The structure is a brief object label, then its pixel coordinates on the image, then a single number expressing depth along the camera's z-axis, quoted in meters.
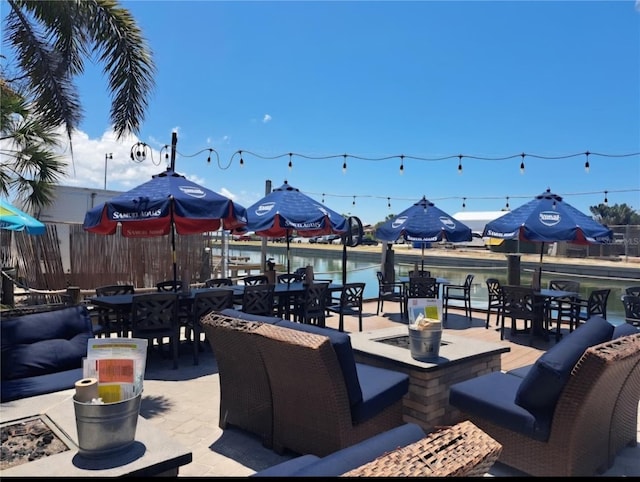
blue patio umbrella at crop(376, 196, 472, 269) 7.65
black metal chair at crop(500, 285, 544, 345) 5.91
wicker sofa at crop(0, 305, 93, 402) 3.07
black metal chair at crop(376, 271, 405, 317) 8.12
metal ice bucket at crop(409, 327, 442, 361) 3.11
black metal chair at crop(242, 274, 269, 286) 6.89
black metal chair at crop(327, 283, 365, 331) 6.43
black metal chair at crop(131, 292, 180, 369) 4.54
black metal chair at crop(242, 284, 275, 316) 5.38
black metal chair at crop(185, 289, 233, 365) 4.88
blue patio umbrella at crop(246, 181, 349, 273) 6.09
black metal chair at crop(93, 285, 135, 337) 4.88
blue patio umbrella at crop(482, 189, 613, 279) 5.93
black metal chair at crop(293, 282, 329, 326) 6.05
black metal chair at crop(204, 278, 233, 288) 6.46
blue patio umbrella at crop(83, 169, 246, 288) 4.81
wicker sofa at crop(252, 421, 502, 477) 1.13
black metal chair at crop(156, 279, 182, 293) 6.14
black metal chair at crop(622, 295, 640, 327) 6.07
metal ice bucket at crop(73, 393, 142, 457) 1.64
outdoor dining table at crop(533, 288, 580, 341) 5.98
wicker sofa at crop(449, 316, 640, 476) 2.35
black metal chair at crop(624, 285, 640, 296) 6.41
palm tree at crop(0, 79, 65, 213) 6.38
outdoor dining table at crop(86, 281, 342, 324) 4.69
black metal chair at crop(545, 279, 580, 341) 6.02
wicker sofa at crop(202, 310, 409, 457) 2.50
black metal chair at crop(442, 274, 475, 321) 7.81
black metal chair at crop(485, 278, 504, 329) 6.72
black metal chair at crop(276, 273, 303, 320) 6.21
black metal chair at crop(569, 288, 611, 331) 5.90
